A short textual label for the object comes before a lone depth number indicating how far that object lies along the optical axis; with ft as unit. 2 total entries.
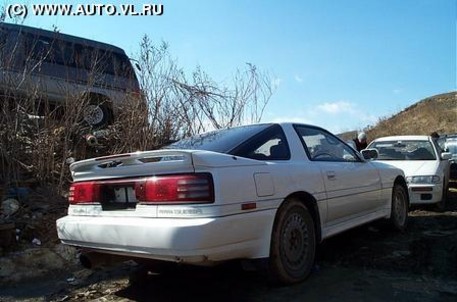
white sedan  27.78
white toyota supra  12.08
